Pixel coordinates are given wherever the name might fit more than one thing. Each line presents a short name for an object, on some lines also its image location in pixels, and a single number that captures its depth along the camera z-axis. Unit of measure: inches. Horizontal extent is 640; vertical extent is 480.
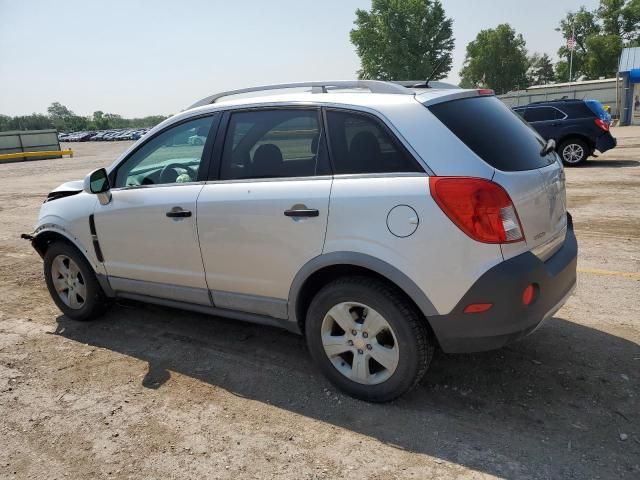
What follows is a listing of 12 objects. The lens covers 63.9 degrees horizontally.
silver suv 103.6
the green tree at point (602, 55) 2637.8
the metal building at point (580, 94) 1318.9
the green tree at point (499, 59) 3270.2
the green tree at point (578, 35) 2955.2
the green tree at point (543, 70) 4020.7
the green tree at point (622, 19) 2635.3
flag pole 2891.2
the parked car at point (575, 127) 495.8
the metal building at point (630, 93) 1112.2
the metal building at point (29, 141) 1309.1
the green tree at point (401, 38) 2615.7
